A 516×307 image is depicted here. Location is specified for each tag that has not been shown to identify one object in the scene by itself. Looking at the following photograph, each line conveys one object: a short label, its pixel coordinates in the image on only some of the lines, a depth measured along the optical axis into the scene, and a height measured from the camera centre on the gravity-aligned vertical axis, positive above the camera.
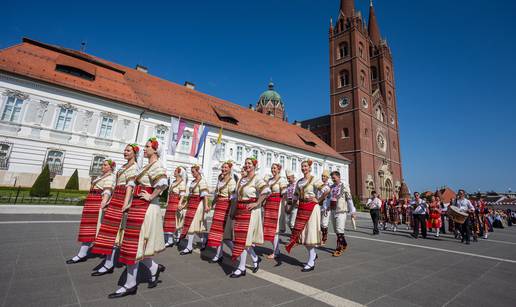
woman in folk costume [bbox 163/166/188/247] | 6.41 -0.25
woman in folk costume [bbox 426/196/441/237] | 11.05 +0.08
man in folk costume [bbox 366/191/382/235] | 10.98 +0.10
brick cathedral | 40.22 +17.91
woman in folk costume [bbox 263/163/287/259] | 5.62 -0.23
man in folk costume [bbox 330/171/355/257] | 6.36 +0.03
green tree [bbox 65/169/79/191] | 16.62 +0.40
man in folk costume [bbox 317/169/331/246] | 4.83 +0.11
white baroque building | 16.06 +6.11
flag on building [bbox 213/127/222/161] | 17.08 +3.43
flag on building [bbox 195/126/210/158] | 17.69 +4.67
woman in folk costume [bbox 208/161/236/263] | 4.92 -0.27
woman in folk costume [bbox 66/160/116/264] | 4.54 -0.35
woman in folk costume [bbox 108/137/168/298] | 3.14 -0.41
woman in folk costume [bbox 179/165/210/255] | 6.01 -0.32
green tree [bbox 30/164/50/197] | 13.55 +0.01
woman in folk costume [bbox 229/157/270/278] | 4.18 -0.27
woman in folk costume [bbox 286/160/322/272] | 4.63 -0.22
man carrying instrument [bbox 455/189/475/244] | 9.55 +0.34
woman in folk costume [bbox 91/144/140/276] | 3.82 -0.53
